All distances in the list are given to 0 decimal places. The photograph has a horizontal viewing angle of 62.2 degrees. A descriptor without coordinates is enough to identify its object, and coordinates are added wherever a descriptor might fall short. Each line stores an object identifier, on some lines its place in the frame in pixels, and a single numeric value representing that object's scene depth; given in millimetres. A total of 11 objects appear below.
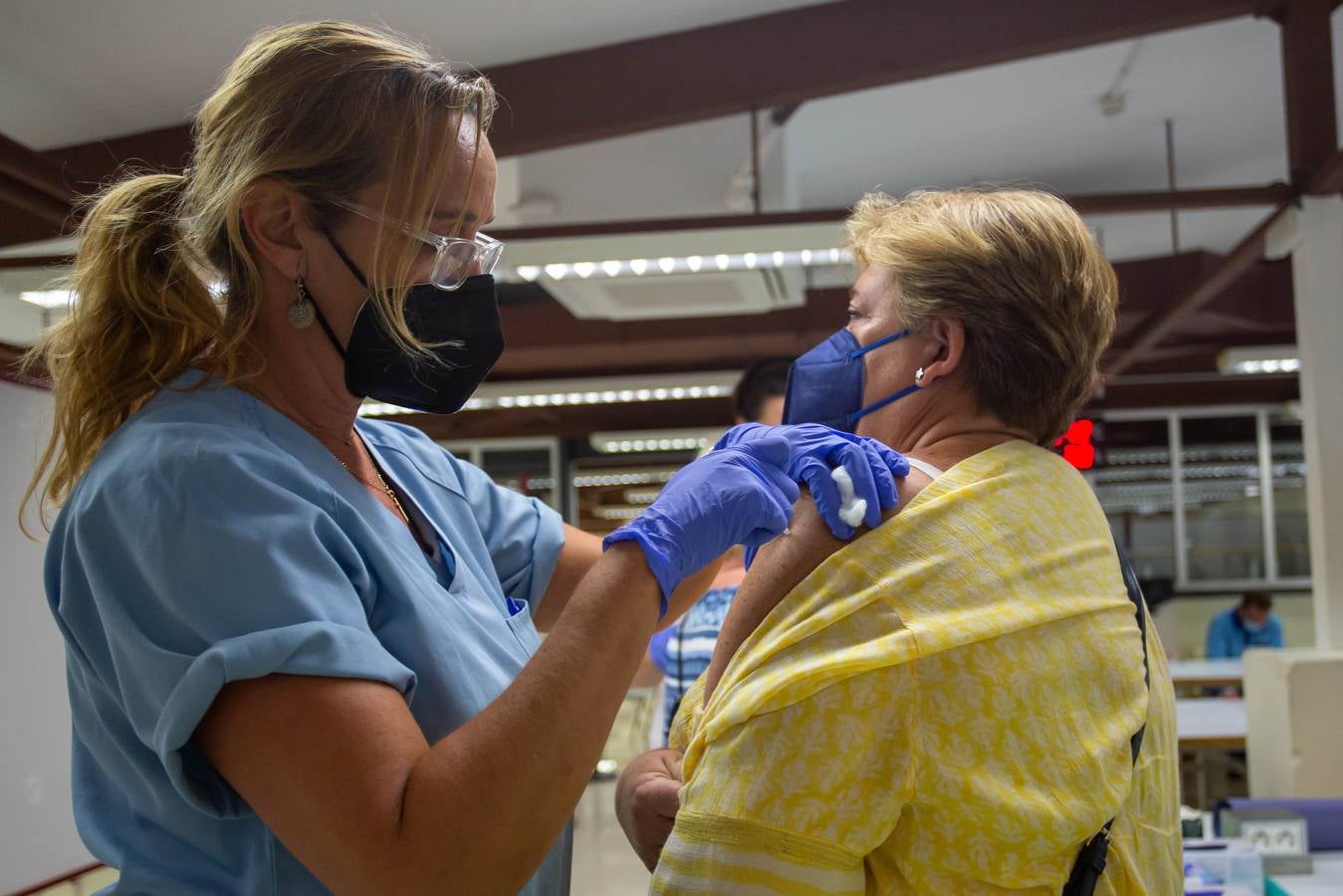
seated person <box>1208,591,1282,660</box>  9141
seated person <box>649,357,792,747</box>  3203
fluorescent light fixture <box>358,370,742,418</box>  8312
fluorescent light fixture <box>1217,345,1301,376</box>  7730
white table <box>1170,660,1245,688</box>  7301
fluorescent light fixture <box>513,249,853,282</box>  4336
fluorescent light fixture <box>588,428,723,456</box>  10727
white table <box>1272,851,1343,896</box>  2979
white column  4547
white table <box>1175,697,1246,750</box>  5383
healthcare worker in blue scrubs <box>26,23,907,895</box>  1077
